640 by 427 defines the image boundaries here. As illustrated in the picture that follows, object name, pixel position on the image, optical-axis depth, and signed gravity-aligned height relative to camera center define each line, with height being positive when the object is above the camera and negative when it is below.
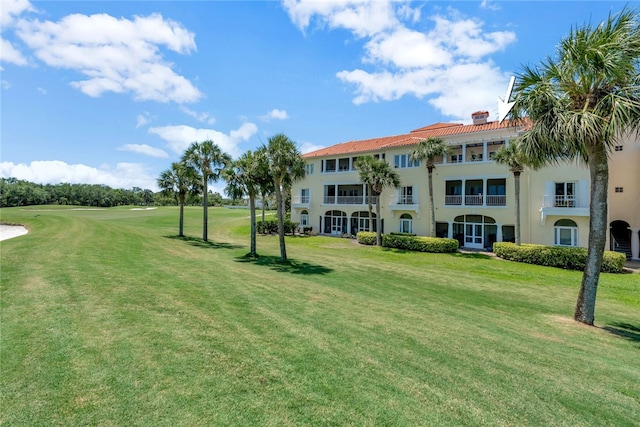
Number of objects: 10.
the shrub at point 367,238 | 28.77 -2.16
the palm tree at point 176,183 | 29.53 +2.94
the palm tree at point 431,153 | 26.19 +5.26
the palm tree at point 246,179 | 19.75 +2.31
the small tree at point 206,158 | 26.72 +4.79
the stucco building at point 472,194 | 23.64 +1.95
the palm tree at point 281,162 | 18.20 +3.12
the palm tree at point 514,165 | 22.49 +3.67
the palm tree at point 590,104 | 8.23 +3.22
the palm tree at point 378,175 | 27.61 +3.52
